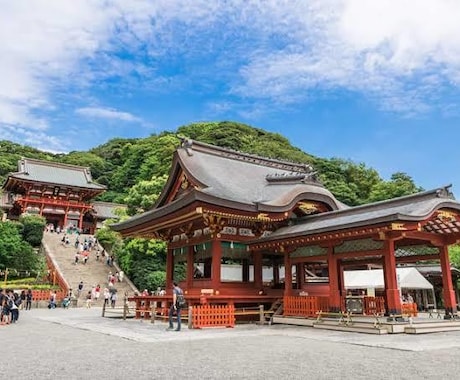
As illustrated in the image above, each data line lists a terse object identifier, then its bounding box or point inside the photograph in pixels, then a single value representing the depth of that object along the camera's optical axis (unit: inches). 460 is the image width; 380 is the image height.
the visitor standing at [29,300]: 1041.5
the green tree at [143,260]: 1306.6
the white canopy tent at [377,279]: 956.0
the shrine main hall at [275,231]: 524.4
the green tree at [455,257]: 1233.9
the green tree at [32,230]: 1589.6
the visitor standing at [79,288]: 1195.3
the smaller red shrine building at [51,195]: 2022.5
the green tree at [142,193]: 1456.2
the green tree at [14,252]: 1269.7
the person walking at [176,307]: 526.0
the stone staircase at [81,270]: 1265.7
